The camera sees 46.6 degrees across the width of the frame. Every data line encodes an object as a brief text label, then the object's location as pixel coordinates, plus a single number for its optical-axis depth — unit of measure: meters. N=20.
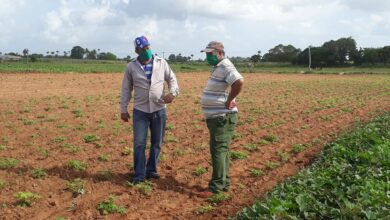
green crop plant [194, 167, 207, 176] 7.25
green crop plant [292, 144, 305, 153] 9.04
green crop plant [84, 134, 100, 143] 9.52
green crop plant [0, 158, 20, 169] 7.45
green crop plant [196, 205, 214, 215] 5.65
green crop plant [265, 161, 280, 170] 7.78
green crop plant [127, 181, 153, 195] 6.35
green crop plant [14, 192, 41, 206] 5.86
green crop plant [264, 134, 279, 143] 9.95
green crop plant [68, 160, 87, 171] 7.36
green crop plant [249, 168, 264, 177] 7.33
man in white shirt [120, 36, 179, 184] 6.57
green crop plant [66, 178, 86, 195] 6.25
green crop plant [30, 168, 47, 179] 6.91
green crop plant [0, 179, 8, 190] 6.42
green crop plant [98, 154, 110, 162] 7.99
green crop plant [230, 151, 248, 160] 8.33
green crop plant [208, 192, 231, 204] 6.05
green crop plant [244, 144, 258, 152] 9.04
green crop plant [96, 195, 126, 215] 5.60
